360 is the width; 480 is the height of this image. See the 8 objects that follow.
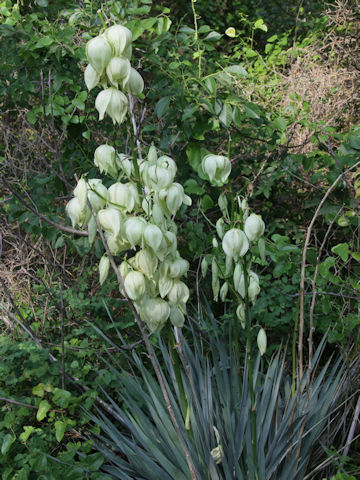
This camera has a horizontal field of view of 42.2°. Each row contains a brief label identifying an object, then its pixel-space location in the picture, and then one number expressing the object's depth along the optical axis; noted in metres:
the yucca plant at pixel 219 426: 1.66
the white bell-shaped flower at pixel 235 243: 1.34
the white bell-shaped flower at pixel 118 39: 1.13
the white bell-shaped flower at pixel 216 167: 1.38
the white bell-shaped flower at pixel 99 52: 1.11
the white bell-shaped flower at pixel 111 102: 1.17
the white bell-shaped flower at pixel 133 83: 1.18
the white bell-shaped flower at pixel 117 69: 1.13
